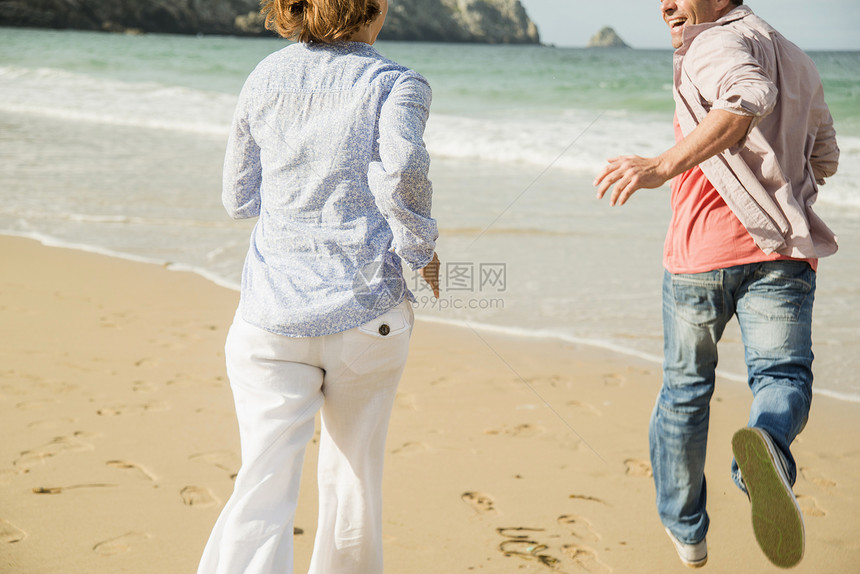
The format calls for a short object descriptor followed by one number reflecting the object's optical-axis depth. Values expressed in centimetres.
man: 487
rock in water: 6689
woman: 465
